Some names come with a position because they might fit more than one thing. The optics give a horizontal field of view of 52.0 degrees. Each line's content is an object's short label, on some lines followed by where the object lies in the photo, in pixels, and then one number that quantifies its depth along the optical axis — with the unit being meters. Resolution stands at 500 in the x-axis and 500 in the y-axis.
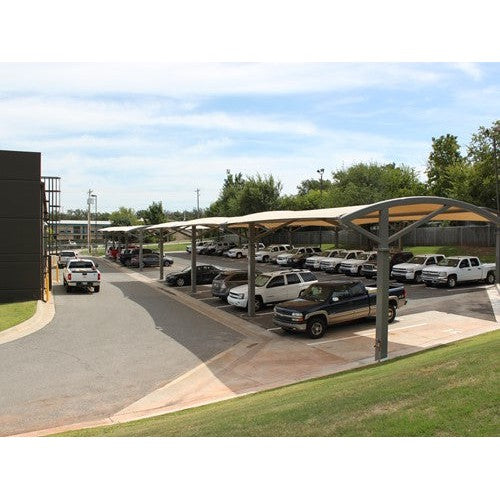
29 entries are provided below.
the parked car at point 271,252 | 46.50
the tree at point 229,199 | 67.24
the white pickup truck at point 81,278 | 27.12
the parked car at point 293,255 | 41.41
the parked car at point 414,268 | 28.14
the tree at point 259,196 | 63.25
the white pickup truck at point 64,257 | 43.66
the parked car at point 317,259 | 37.97
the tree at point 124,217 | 116.62
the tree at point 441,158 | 59.09
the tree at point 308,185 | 111.26
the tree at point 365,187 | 50.53
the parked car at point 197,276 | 30.39
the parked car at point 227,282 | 23.39
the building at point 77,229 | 146.38
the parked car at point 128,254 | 46.06
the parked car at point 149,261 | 43.75
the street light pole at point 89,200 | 90.00
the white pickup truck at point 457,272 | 25.97
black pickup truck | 16.03
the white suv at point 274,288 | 21.06
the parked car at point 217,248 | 58.17
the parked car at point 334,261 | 35.84
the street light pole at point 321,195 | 58.36
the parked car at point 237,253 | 53.49
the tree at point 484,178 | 41.50
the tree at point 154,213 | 83.50
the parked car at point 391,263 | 30.46
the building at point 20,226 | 24.31
